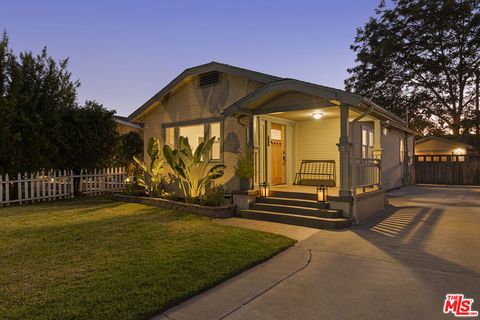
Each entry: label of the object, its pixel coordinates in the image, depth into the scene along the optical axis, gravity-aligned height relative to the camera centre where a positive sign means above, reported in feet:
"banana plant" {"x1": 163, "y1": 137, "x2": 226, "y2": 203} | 29.43 -0.19
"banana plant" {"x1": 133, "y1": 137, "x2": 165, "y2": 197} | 34.76 -0.53
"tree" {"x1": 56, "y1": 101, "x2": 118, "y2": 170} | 37.76 +3.77
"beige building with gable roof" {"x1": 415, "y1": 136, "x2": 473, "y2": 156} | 77.15 +4.42
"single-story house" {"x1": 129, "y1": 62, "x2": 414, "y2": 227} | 23.75 +3.90
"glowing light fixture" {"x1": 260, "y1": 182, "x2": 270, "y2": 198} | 27.91 -2.40
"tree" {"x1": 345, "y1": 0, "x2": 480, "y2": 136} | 79.05 +29.73
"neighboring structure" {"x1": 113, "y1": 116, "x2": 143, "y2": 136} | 63.58 +8.76
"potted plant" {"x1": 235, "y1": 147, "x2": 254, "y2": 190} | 27.40 -0.48
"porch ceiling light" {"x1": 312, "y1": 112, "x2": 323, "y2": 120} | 29.12 +4.92
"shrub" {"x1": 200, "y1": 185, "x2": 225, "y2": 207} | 27.66 -3.16
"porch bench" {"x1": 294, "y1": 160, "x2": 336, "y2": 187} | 33.53 -1.04
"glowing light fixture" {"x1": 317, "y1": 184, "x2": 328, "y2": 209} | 23.82 -2.50
